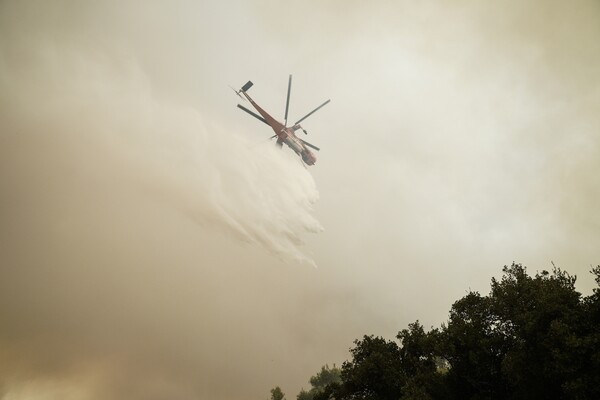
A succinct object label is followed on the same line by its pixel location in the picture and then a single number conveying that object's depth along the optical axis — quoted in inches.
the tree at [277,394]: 4068.9
